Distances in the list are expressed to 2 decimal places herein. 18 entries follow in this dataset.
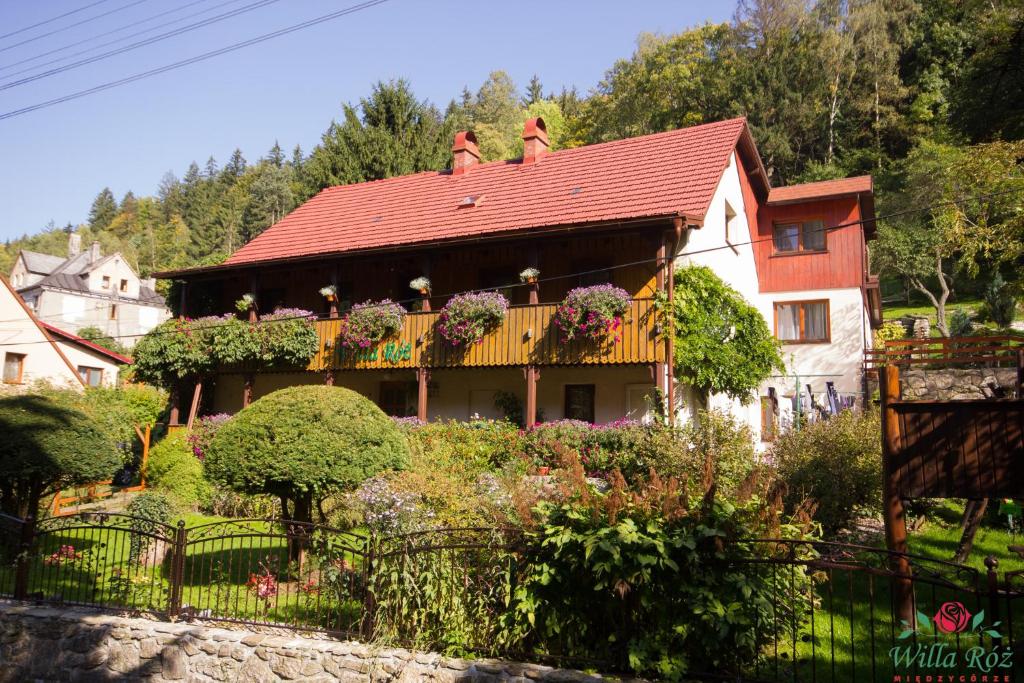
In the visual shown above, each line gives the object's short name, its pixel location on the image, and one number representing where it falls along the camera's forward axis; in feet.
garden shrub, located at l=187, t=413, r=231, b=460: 57.89
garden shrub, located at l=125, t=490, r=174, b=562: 37.17
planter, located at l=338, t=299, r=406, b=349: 61.36
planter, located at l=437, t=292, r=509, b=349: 56.65
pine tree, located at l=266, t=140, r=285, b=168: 325.97
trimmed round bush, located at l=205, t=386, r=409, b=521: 29.19
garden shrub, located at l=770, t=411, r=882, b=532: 34.68
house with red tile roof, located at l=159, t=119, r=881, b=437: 55.88
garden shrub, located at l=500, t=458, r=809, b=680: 18.52
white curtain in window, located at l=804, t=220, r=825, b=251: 79.15
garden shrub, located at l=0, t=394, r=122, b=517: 34.60
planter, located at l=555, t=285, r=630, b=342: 51.55
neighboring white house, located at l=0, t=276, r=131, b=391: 89.86
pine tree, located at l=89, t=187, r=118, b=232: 350.19
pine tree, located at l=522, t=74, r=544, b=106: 210.18
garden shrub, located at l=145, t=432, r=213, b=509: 53.67
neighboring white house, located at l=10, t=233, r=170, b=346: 178.60
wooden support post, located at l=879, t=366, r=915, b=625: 22.50
